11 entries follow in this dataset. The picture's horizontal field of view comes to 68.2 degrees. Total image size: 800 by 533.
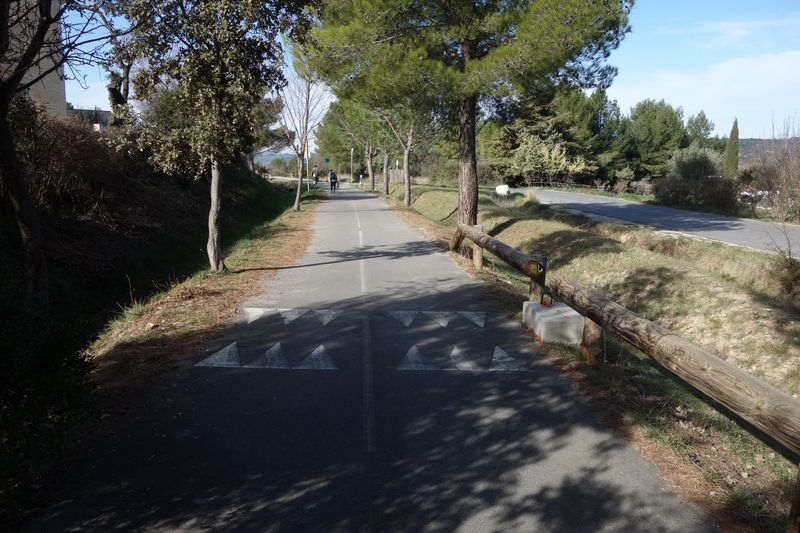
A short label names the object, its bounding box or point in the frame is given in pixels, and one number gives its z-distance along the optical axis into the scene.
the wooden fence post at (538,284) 8.38
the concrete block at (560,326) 7.43
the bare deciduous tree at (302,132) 28.41
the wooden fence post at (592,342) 6.69
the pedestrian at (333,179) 49.81
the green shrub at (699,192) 29.31
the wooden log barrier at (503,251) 8.54
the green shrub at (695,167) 35.12
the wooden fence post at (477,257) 12.93
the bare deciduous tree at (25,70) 6.78
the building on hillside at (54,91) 28.09
